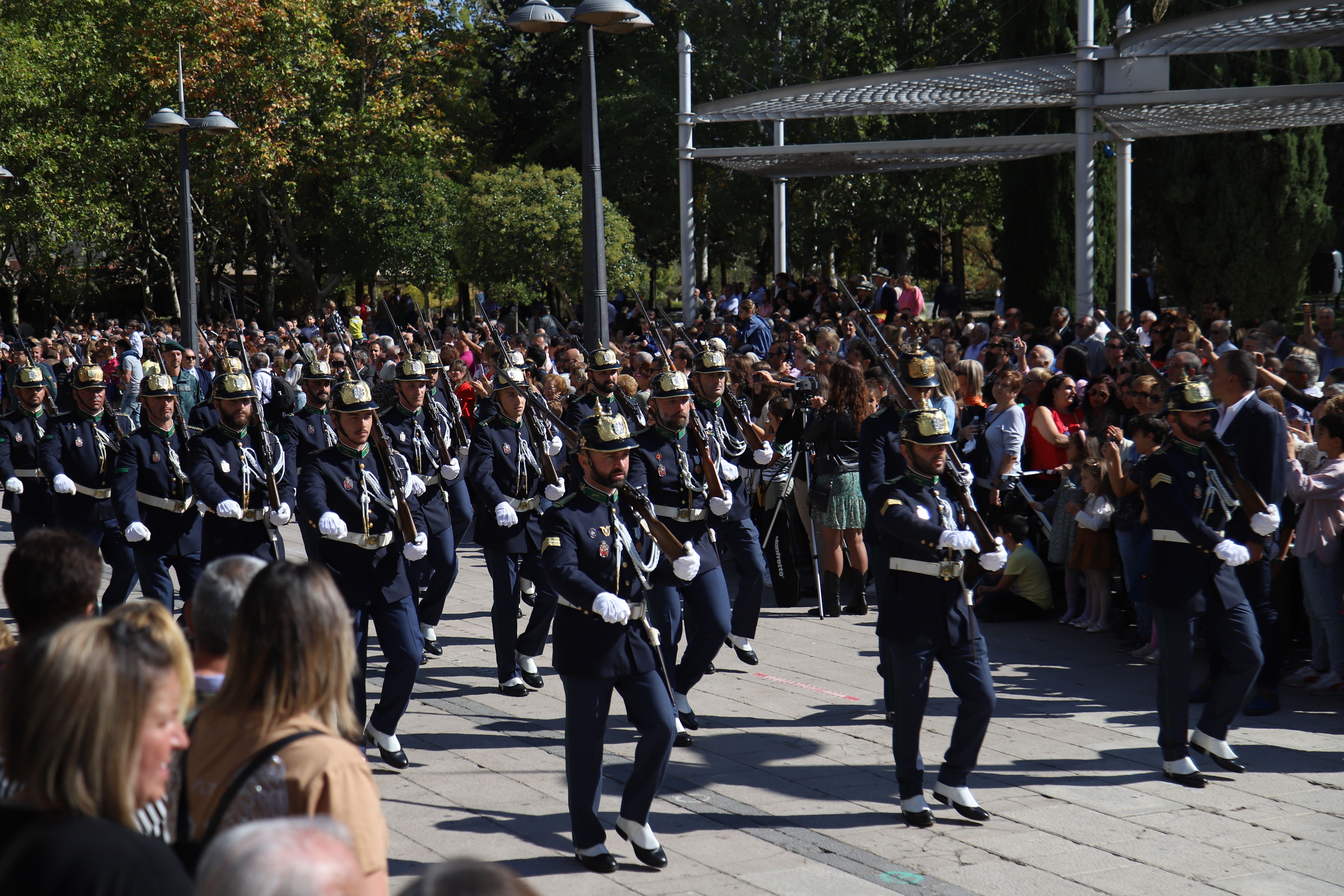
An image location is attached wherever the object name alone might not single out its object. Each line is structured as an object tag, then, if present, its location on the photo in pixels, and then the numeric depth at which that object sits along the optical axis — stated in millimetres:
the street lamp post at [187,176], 17844
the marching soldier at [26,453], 10320
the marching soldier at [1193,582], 6434
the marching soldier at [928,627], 5961
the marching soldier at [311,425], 9656
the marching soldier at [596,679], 5488
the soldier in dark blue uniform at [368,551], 6816
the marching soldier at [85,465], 9812
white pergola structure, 12367
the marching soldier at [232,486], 8055
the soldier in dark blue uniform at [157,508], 8773
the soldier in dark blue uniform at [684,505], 7391
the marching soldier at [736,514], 8398
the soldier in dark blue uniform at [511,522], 8344
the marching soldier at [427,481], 8508
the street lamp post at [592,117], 10594
